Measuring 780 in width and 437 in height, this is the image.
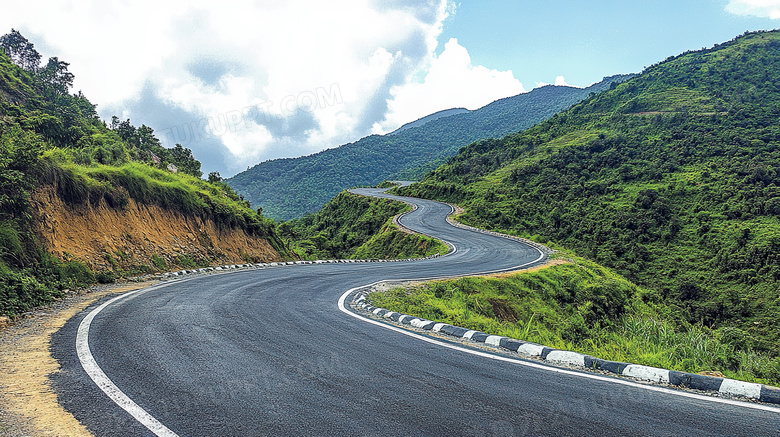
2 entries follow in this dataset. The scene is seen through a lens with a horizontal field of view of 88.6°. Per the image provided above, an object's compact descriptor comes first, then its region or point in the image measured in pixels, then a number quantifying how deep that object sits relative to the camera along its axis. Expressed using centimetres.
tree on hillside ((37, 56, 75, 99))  4011
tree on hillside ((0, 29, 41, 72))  4894
